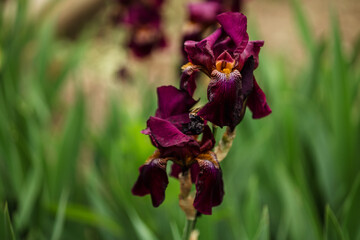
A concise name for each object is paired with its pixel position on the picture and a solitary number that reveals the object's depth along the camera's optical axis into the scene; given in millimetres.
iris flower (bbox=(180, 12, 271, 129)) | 814
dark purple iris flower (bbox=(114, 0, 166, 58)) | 1855
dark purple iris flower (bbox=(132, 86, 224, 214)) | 833
